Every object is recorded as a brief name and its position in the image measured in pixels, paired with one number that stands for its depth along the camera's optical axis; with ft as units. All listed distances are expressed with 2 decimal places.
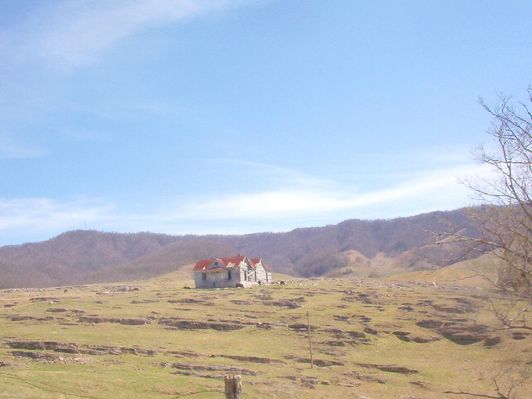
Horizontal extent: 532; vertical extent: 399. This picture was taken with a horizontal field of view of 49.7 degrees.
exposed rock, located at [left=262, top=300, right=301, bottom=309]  222.69
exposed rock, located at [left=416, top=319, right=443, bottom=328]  201.75
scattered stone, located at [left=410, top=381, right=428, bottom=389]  125.08
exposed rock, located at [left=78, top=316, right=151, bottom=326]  173.17
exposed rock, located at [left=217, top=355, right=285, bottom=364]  135.33
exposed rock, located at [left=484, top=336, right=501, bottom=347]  182.21
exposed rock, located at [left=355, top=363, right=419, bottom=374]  138.31
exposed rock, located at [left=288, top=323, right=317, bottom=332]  181.27
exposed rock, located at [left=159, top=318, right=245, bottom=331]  176.76
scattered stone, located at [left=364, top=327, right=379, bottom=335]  187.02
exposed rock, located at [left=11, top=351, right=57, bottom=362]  120.37
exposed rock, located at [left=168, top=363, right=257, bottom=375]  120.06
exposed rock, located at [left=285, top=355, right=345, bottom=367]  141.18
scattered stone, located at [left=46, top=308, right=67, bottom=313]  188.75
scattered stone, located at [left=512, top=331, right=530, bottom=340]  180.51
